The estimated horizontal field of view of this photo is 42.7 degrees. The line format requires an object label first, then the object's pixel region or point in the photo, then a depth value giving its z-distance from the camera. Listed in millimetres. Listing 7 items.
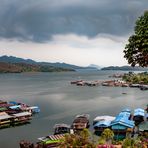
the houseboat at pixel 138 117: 50614
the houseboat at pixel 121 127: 42151
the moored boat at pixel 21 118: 51785
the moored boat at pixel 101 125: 44372
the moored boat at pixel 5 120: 49998
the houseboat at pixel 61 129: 42617
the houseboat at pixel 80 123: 45518
